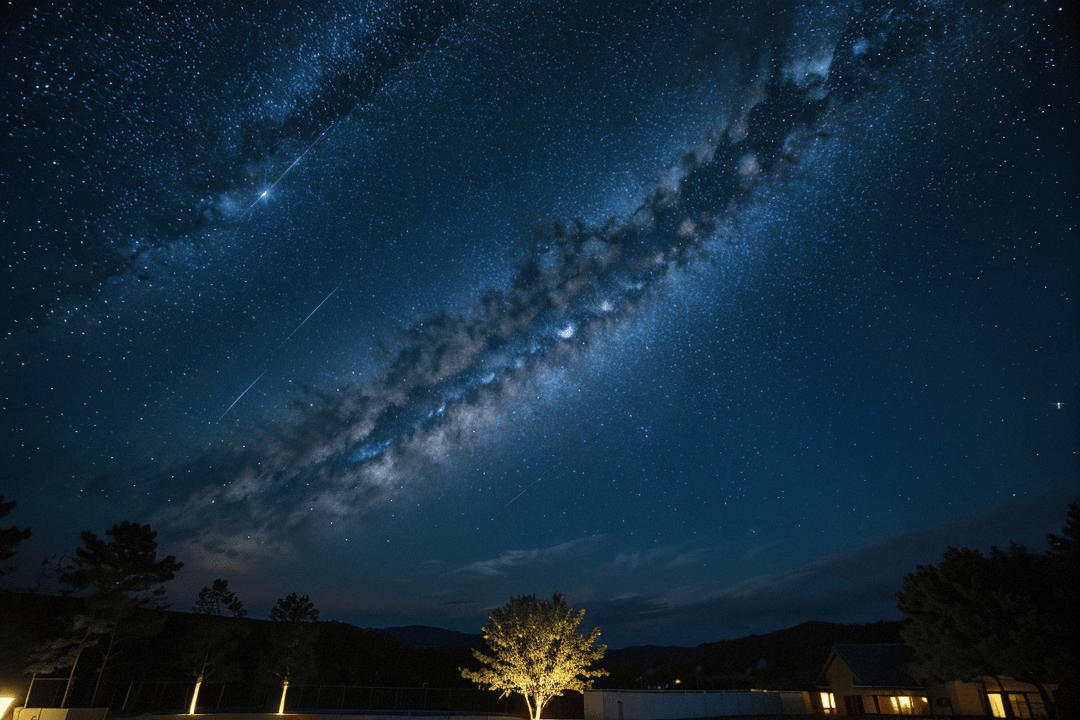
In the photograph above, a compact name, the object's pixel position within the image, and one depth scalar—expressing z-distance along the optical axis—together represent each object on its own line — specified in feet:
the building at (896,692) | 102.27
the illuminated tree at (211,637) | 106.32
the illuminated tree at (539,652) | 92.07
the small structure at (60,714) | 67.83
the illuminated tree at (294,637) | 115.14
